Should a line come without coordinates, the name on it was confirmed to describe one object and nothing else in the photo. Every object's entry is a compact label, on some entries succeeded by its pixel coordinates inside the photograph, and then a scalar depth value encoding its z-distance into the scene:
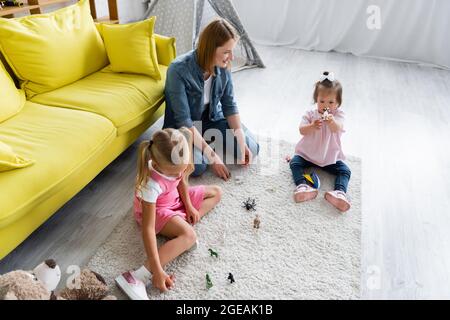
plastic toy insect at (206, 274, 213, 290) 1.29
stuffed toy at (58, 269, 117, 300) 1.13
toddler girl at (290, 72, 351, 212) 1.71
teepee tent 2.88
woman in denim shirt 1.65
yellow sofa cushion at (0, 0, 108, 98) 1.69
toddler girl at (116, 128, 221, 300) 1.24
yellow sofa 1.22
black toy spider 1.68
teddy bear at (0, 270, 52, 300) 0.94
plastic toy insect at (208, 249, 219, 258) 1.42
